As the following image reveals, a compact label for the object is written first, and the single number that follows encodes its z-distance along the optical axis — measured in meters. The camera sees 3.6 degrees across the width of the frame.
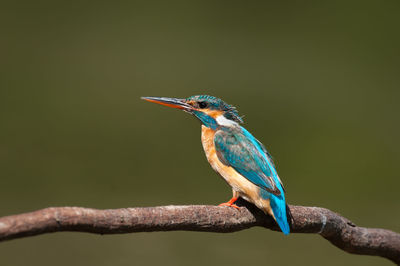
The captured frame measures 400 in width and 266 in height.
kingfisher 4.63
